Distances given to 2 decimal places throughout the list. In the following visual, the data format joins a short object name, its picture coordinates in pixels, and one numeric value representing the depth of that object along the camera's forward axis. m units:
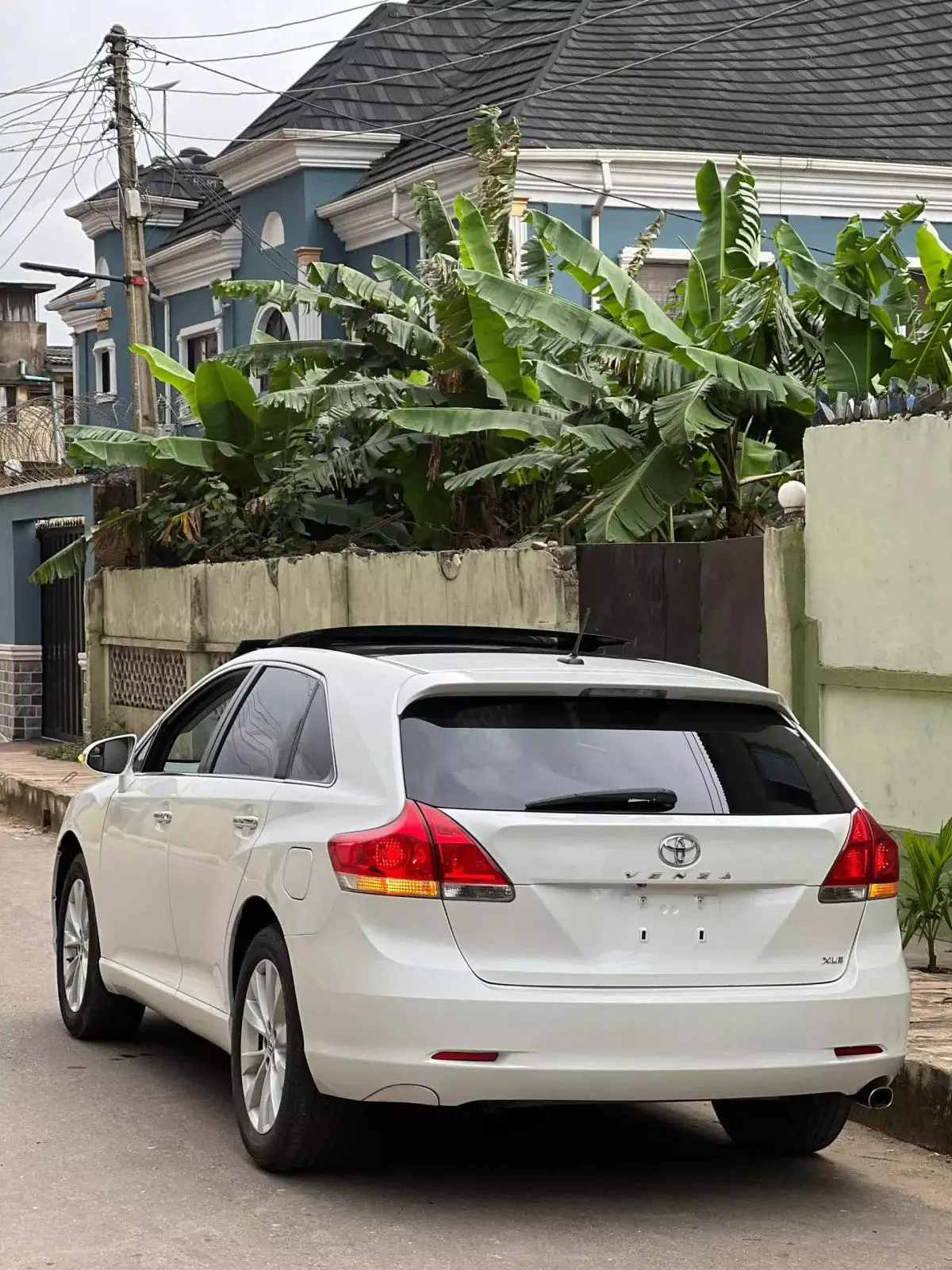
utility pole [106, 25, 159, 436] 23.11
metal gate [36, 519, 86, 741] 23.70
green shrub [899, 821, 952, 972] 8.75
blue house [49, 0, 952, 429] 22.91
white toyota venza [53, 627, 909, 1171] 5.50
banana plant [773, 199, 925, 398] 12.74
